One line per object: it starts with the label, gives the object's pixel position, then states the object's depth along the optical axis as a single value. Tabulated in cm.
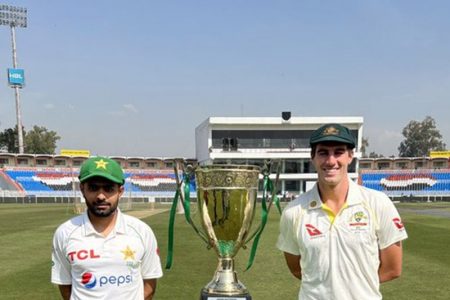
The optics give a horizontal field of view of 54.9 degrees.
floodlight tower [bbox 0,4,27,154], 5181
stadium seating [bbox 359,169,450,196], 4850
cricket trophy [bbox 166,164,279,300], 252
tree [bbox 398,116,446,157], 8750
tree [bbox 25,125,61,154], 6738
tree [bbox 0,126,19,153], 6291
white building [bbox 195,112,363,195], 4428
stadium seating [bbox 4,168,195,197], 4622
